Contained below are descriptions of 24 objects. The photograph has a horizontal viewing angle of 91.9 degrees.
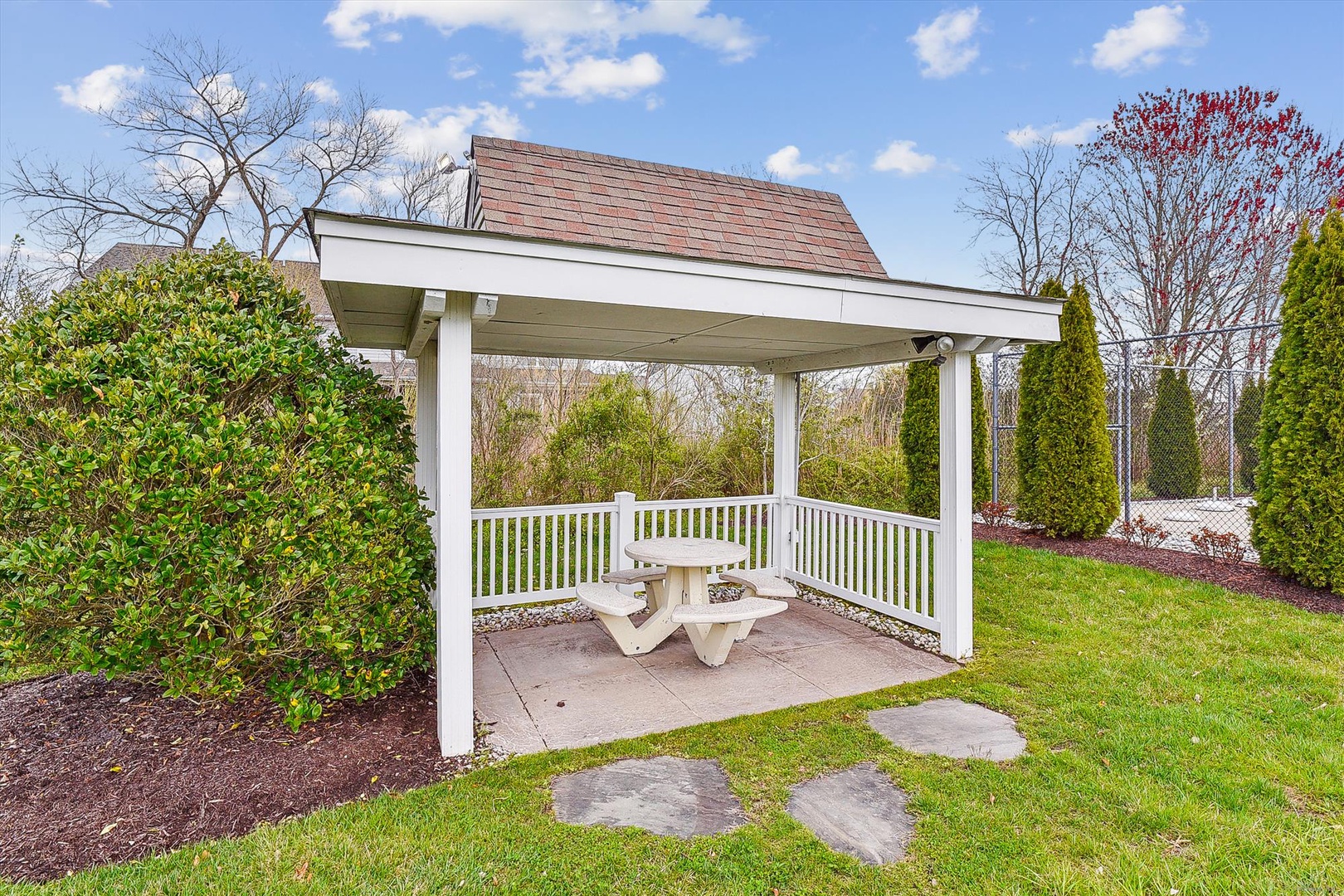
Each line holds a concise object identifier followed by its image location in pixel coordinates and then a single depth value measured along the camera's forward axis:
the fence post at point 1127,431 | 7.05
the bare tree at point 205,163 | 11.23
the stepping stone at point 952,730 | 2.89
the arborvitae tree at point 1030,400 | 6.92
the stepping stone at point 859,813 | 2.21
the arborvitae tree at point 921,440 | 7.71
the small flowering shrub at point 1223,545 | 5.57
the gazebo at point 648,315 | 2.86
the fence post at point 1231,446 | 9.23
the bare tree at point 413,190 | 13.22
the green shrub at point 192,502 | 2.56
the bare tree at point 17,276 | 10.03
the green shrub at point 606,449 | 8.16
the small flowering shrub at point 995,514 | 7.69
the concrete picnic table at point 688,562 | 4.07
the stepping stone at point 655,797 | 2.35
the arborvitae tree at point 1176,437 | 10.34
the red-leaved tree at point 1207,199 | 12.14
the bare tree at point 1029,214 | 14.16
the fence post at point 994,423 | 7.88
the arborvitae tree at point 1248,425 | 10.42
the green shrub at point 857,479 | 9.57
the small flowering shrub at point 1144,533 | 6.38
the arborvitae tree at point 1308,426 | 4.57
